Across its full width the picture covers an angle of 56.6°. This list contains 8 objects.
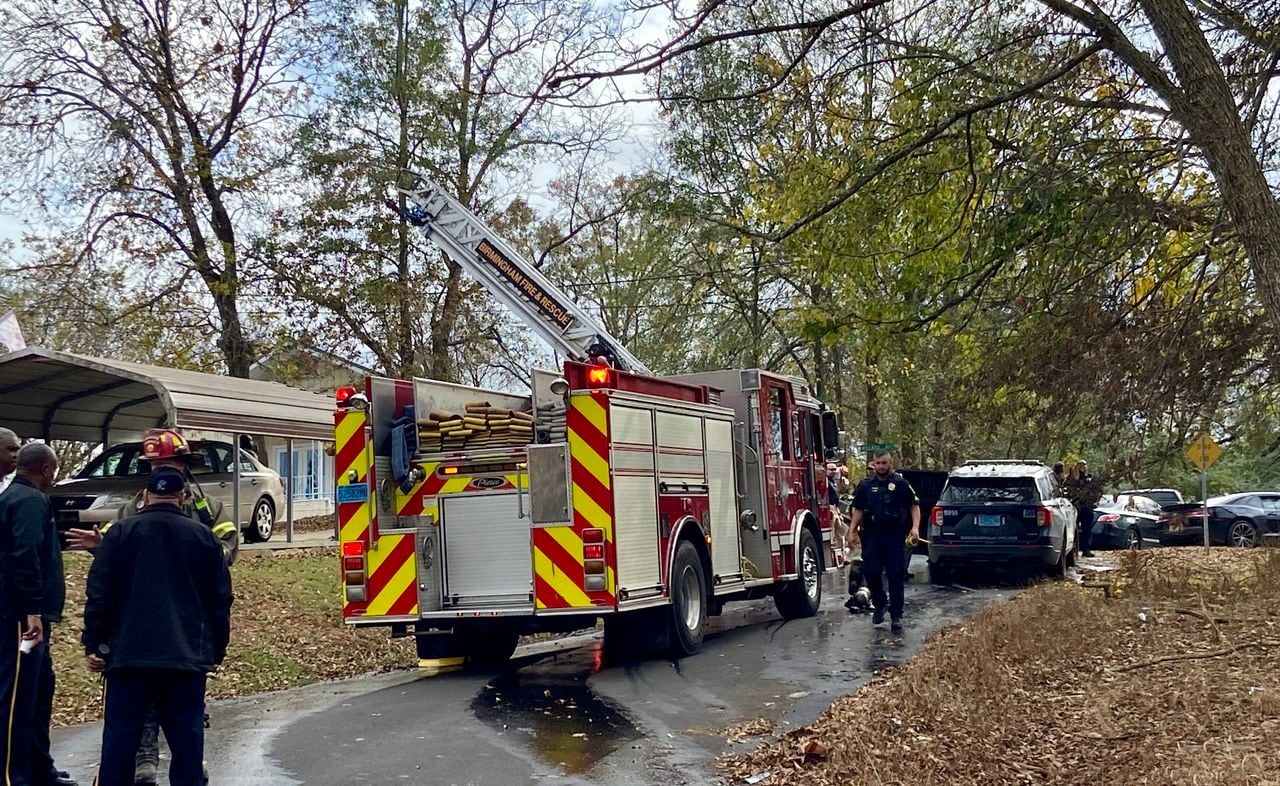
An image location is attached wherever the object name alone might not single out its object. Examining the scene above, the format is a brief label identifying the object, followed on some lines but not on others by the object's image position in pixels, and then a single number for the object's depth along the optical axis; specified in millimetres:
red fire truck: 9523
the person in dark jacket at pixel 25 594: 5742
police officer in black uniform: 12008
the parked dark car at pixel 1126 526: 27031
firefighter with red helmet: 5488
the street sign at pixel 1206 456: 18116
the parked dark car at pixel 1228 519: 26516
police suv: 16438
